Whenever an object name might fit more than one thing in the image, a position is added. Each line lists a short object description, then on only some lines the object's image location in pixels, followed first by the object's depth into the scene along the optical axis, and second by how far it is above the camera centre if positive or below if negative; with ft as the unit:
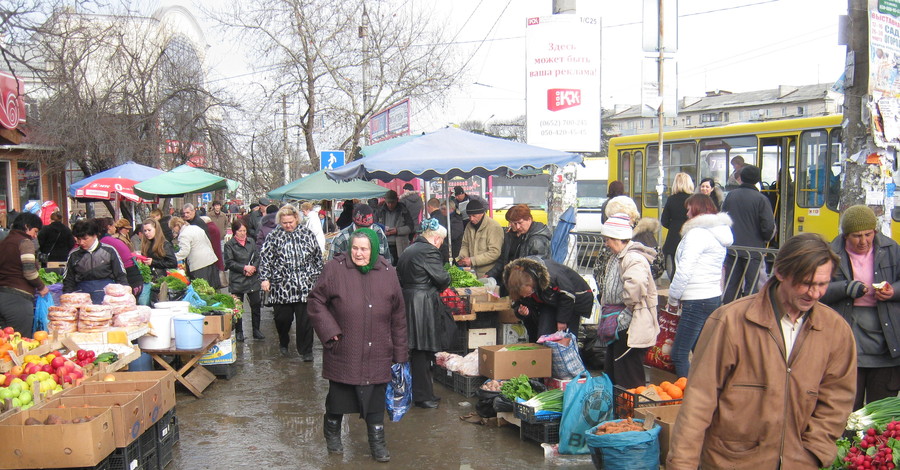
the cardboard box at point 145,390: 17.26 -4.60
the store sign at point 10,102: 27.55 +4.15
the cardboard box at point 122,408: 15.61 -4.66
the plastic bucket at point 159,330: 24.11 -4.23
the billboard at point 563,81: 32.37 +5.34
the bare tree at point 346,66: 65.41 +12.69
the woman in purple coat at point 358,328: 17.95 -3.18
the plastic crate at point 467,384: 23.88 -6.18
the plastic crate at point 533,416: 18.97 -5.77
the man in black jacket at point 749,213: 28.40 -0.71
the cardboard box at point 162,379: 18.39 -4.63
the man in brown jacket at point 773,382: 9.41 -2.48
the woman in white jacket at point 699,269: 20.72 -2.12
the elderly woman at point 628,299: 19.38 -2.83
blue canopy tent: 29.09 +1.71
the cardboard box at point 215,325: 26.05 -4.42
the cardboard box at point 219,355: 27.27 -5.76
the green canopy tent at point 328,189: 45.88 +0.79
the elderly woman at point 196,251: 36.01 -2.40
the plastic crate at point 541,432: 18.99 -6.27
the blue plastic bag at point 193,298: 27.91 -3.70
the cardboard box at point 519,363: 21.70 -4.98
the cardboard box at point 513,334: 27.04 -5.15
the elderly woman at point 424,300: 22.93 -3.20
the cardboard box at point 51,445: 14.40 -4.82
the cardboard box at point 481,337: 27.50 -5.31
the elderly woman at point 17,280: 24.54 -2.52
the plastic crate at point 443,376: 25.45 -6.37
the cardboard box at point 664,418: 16.00 -5.08
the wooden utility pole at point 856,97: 20.63 +2.78
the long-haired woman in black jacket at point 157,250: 34.42 -2.20
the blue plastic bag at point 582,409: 18.17 -5.36
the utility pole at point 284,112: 68.90 +8.76
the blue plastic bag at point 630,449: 15.19 -5.38
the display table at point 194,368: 24.32 -5.79
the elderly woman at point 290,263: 28.43 -2.42
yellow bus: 42.09 +2.29
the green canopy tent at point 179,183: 42.91 +1.29
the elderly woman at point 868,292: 15.78 -2.16
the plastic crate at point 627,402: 17.17 -4.96
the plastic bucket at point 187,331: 24.38 -4.32
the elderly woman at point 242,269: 34.24 -3.14
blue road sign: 53.57 +3.33
